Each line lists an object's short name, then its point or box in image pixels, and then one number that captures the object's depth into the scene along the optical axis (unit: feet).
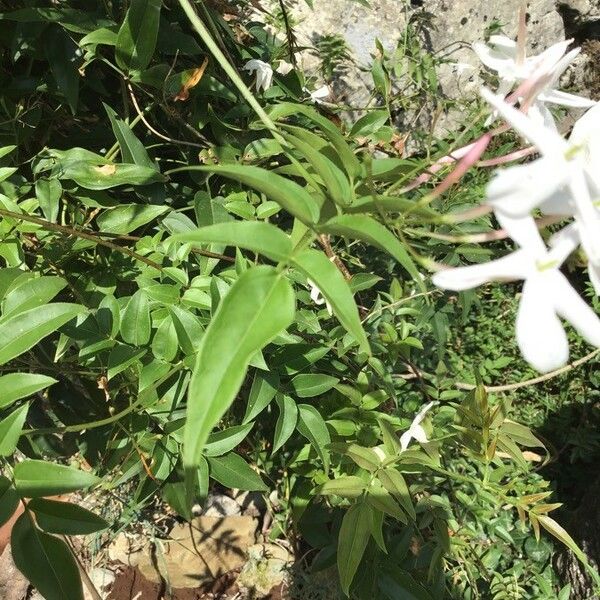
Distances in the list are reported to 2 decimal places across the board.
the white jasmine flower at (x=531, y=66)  0.69
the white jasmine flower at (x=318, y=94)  1.70
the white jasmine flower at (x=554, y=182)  0.52
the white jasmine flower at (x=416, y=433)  1.25
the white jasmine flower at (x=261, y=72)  1.43
